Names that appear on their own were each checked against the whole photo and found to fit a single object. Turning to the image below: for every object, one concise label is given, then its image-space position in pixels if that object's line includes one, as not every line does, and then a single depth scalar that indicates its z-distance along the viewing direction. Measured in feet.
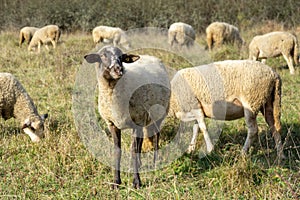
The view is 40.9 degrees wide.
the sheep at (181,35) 47.88
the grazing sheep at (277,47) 30.22
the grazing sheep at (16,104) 17.80
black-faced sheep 11.43
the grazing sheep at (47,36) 48.67
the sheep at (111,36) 53.21
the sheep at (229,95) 14.17
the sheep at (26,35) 52.80
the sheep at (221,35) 45.39
